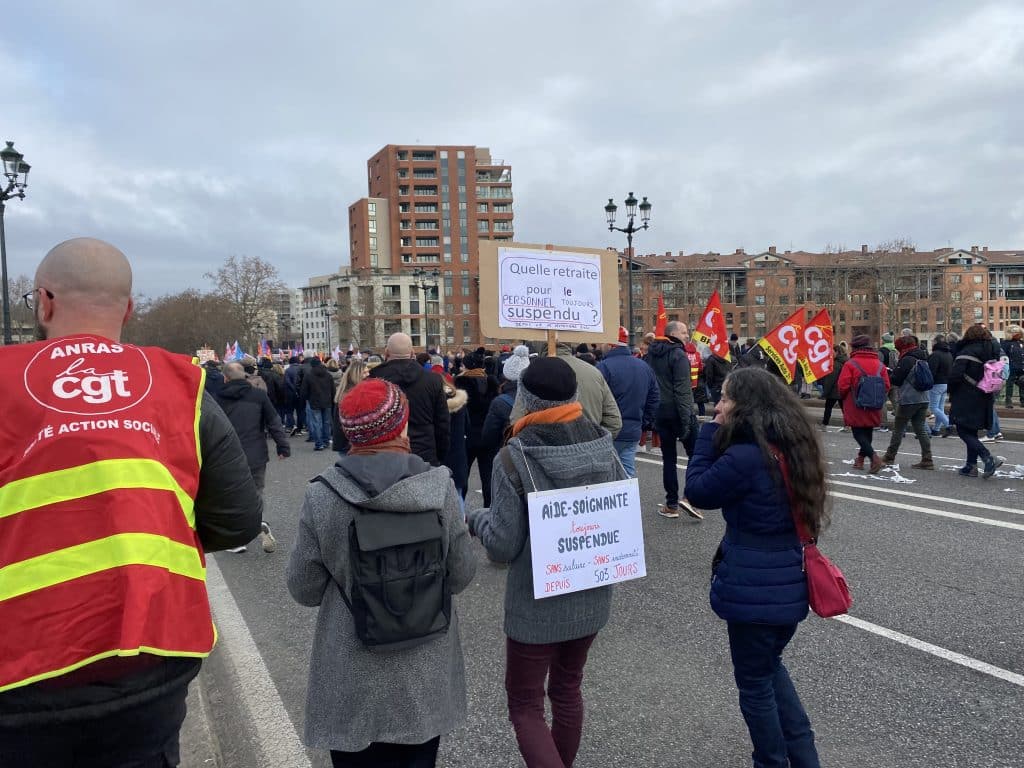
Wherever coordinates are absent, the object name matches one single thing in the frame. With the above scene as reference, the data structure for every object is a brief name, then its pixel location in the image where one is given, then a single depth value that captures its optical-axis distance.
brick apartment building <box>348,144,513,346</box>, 99.69
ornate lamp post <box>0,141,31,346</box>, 14.61
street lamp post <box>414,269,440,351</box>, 98.71
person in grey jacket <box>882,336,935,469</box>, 9.77
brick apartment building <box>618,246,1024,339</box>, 61.28
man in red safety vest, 1.54
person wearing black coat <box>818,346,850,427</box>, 15.55
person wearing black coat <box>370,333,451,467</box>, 5.77
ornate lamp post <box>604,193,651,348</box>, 21.03
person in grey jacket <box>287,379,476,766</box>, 2.17
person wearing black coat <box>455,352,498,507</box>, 7.56
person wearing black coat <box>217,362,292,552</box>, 6.67
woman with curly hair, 2.69
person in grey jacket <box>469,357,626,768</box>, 2.69
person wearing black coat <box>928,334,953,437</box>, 11.35
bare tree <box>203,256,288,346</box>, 62.91
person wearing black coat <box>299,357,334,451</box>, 13.38
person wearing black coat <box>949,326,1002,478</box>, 8.80
